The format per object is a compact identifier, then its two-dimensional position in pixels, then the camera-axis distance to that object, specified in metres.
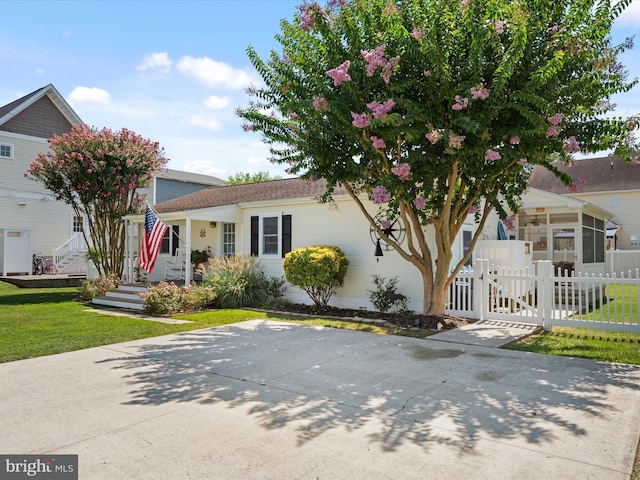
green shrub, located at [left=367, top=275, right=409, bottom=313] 10.52
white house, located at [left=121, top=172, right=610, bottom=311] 11.30
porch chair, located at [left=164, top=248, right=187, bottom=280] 15.49
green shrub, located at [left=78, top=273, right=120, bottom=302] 13.47
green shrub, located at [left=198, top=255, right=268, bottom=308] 12.03
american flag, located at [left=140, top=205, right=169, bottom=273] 11.62
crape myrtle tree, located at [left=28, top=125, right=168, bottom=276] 14.15
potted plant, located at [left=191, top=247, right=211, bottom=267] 15.29
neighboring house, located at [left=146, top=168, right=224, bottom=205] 25.73
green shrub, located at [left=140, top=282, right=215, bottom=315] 10.95
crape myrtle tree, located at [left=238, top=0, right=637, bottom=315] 7.04
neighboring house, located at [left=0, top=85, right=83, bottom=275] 20.47
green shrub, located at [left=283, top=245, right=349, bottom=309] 10.69
